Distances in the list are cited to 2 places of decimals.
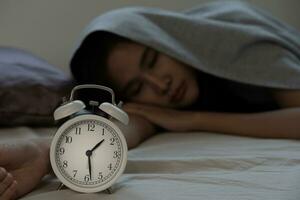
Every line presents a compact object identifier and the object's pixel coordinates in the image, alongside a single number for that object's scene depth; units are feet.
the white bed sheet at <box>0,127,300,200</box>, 2.49
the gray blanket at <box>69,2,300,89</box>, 4.31
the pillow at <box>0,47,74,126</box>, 4.21
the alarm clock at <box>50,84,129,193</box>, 2.50
